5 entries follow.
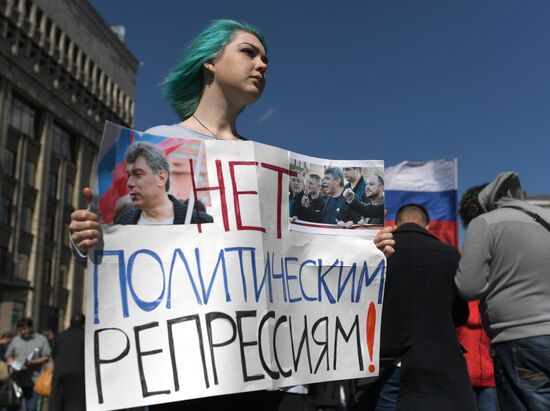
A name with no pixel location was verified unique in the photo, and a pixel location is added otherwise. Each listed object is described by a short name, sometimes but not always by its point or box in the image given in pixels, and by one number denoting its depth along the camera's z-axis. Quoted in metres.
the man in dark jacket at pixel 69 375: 7.69
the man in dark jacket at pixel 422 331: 3.33
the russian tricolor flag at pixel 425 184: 7.32
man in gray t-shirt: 11.48
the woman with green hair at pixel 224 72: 2.33
